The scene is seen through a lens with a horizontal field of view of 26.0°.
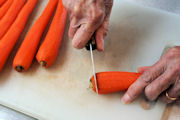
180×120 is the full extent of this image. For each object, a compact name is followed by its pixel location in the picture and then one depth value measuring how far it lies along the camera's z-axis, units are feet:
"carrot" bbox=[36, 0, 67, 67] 2.30
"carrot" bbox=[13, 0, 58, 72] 2.28
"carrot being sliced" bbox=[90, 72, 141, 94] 2.20
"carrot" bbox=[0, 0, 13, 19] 2.53
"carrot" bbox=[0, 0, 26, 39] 2.43
